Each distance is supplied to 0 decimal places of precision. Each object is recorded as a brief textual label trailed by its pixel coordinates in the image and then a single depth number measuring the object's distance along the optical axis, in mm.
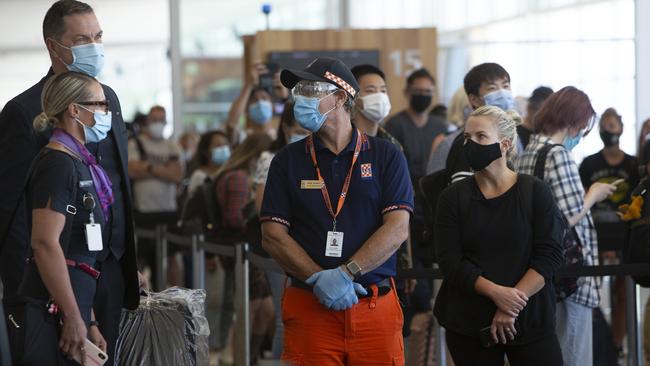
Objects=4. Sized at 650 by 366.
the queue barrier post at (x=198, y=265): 13222
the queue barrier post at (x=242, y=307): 11155
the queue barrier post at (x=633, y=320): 10513
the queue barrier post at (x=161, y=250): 15918
